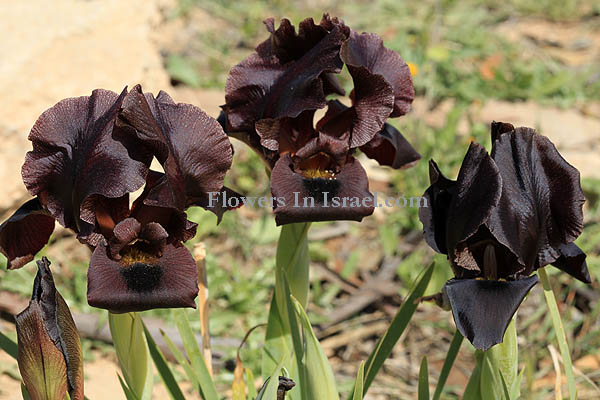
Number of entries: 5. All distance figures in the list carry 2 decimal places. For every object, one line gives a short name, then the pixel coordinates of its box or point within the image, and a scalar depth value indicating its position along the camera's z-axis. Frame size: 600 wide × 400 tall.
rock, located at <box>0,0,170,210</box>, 1.34
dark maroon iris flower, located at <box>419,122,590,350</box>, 0.84
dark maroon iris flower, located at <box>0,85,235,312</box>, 0.84
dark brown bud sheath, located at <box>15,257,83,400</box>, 0.83
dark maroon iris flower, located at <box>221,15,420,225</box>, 0.89
